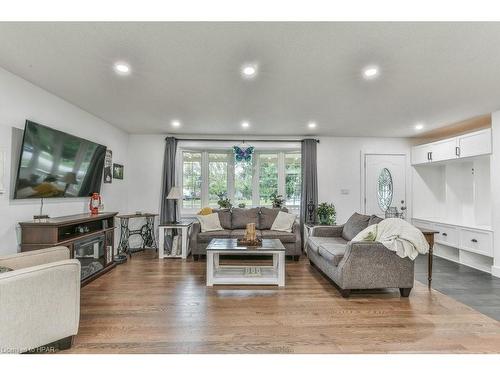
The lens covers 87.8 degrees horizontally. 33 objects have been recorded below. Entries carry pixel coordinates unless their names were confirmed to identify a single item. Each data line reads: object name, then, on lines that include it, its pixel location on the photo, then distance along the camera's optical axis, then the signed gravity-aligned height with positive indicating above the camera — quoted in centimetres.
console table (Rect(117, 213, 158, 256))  496 -75
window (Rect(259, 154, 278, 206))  580 +43
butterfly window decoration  560 +97
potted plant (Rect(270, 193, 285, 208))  549 -10
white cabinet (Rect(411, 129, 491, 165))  399 +88
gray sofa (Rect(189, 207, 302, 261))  451 -64
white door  568 +44
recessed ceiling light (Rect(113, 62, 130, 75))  248 +125
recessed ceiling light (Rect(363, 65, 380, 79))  252 +125
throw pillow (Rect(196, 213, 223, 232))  473 -49
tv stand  282 -52
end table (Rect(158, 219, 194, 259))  465 -79
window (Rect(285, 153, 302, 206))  579 +34
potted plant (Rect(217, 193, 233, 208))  546 -11
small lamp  495 +3
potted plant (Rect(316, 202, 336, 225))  521 -35
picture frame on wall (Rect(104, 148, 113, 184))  462 +51
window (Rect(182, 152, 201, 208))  573 +35
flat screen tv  283 +38
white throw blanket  283 -46
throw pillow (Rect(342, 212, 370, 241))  379 -43
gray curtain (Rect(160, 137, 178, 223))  535 +30
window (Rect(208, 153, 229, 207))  577 +42
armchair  162 -75
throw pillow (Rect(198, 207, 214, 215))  501 -30
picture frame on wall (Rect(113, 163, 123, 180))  499 +46
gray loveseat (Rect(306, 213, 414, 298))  290 -81
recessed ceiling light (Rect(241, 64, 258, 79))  251 +125
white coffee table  328 -102
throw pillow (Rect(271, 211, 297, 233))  481 -48
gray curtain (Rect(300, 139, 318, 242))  545 +41
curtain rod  550 +120
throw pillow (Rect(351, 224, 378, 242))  304 -45
